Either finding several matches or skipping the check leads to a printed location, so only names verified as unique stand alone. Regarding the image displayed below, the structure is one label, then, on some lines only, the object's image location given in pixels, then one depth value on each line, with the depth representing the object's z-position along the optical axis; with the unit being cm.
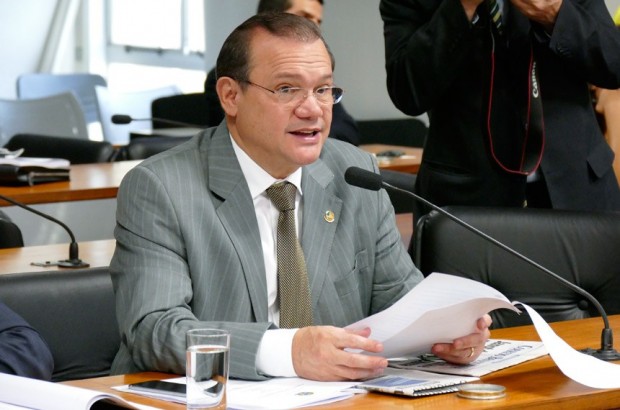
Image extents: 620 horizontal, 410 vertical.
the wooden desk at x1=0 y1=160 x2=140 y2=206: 927
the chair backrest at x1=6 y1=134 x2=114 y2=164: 1152
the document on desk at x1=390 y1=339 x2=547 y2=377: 412
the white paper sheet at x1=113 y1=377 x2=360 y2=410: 360
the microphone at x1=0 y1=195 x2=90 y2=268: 640
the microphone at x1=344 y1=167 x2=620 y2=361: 426
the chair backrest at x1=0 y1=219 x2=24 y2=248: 755
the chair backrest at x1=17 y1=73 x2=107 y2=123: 1897
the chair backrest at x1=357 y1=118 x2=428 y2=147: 1673
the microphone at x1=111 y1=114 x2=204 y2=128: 1146
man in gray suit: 440
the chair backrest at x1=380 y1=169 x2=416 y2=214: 852
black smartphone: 375
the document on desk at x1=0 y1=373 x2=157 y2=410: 287
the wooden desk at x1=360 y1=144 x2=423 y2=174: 1152
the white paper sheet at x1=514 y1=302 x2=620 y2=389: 382
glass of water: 331
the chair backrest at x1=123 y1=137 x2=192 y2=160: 1125
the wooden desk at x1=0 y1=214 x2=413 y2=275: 634
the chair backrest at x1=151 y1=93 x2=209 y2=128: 1656
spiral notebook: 375
